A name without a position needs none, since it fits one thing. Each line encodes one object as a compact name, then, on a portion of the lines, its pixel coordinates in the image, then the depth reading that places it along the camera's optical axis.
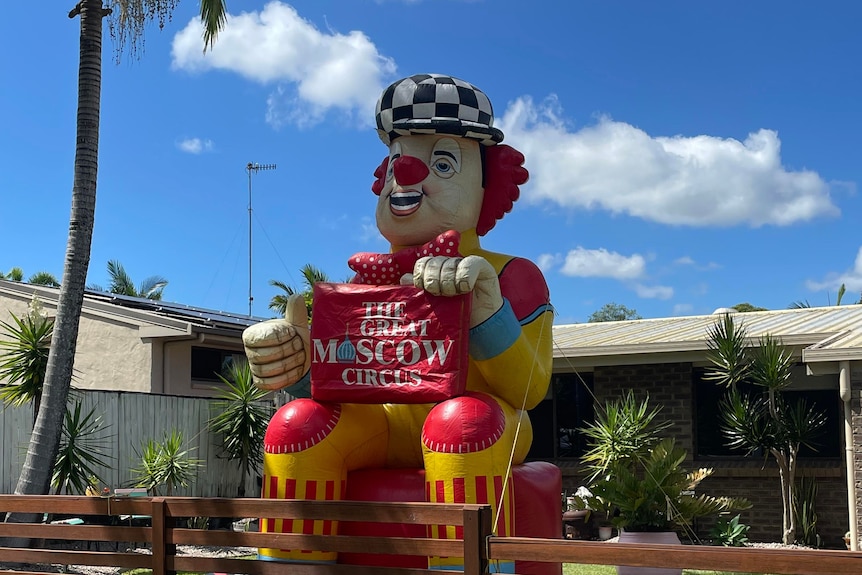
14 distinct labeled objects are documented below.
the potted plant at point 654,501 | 7.21
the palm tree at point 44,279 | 28.64
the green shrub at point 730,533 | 10.61
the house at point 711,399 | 10.64
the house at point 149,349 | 13.87
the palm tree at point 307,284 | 13.72
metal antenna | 21.31
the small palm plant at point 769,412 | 10.60
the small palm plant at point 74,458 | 9.62
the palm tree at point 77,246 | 7.83
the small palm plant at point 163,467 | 10.62
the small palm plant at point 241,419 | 12.26
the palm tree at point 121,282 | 25.66
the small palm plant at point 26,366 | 9.59
